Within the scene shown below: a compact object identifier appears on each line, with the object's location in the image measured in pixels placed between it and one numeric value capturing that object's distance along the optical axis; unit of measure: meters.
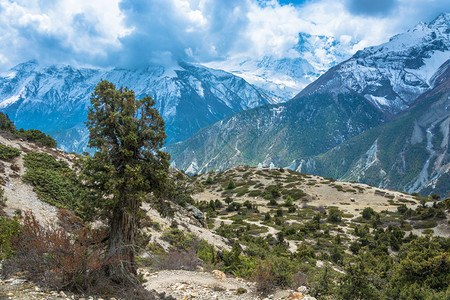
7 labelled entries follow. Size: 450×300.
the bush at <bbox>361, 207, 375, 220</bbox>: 50.45
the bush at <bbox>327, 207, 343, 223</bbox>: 49.84
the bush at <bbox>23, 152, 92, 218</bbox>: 20.91
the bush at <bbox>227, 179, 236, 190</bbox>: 82.61
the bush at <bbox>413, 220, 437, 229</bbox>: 40.84
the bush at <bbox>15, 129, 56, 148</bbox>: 34.78
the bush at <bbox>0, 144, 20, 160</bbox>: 23.78
